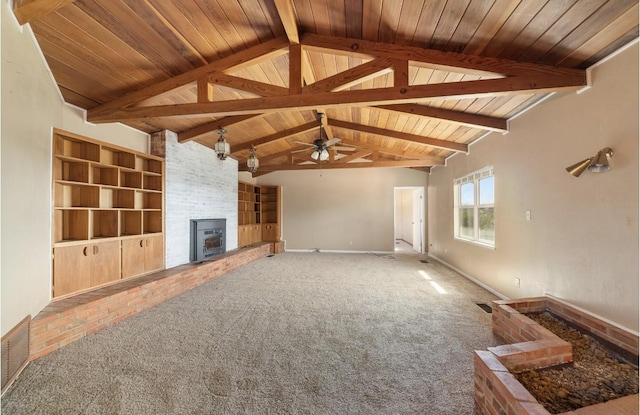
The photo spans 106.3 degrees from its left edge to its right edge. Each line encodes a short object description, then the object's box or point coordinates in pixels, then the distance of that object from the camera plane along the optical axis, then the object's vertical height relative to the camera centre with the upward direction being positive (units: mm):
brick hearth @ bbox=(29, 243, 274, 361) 2279 -1144
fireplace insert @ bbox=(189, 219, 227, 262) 4930 -648
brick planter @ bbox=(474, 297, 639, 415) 1334 -1084
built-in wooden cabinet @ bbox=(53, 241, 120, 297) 2771 -710
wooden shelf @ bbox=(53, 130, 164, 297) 2893 -33
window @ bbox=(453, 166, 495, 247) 4125 +21
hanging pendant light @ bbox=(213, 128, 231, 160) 3838 +986
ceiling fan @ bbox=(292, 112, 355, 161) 4406 +1168
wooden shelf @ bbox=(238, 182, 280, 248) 7242 -137
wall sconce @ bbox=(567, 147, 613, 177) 2014 +402
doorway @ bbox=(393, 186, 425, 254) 7777 -404
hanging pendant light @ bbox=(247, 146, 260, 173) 4637 +931
